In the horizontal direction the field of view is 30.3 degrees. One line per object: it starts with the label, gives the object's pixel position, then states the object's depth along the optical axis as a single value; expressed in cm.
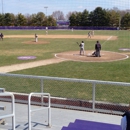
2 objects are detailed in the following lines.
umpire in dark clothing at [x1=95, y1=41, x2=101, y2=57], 2250
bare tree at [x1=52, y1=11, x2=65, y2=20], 9642
